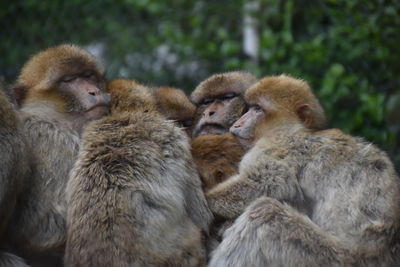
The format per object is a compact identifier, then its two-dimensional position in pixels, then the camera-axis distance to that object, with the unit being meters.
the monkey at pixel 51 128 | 9.76
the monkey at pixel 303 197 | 9.57
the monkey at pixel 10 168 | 9.43
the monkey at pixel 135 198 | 9.21
